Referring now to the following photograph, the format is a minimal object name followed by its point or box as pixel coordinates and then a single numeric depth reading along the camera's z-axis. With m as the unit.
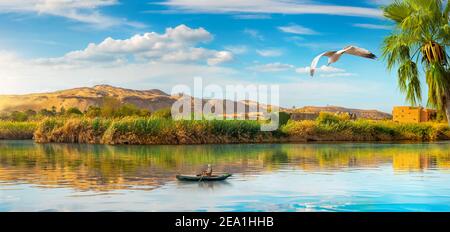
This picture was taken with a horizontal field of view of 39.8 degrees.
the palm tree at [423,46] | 14.25
